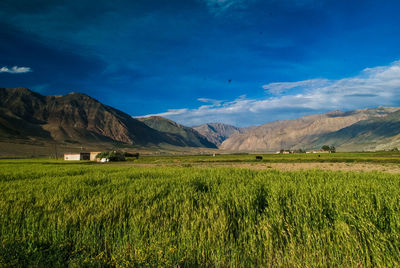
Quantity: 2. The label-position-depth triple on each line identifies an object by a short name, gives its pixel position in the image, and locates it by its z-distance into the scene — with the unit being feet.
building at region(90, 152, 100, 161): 327.26
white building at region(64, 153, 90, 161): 324.74
